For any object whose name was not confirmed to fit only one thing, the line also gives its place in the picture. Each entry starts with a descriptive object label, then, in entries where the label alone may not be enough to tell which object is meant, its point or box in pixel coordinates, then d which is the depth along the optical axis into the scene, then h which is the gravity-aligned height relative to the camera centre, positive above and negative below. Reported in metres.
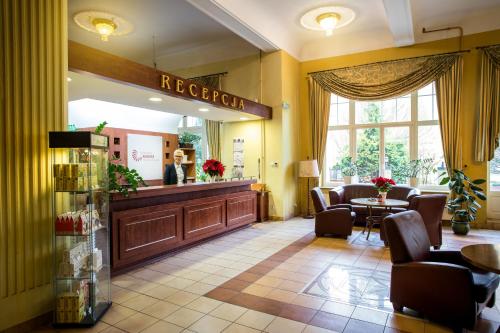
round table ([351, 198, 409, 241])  5.59 -0.70
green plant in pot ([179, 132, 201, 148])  9.85 +0.83
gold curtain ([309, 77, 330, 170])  8.22 +1.21
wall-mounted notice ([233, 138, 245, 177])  8.37 +0.22
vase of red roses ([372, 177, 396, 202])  5.89 -0.40
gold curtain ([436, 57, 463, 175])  6.83 +1.06
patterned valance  7.02 +1.99
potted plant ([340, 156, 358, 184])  8.07 -0.16
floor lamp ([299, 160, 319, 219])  7.79 -0.12
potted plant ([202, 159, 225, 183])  6.07 -0.07
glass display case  2.90 -0.55
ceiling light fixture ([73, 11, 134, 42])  6.26 +2.85
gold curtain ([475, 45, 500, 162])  6.52 +1.15
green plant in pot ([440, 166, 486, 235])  6.25 -0.74
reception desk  4.13 -0.79
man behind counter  6.14 -0.12
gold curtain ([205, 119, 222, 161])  8.70 +0.73
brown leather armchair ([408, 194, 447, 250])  5.16 -0.78
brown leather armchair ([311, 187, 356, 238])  5.93 -1.03
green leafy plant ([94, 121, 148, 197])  3.95 -0.16
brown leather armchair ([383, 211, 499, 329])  2.66 -1.00
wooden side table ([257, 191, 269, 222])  7.61 -0.96
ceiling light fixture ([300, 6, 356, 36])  6.18 +2.89
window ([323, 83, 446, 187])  7.39 +0.62
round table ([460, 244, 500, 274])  2.33 -0.73
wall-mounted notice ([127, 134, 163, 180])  8.65 +0.30
